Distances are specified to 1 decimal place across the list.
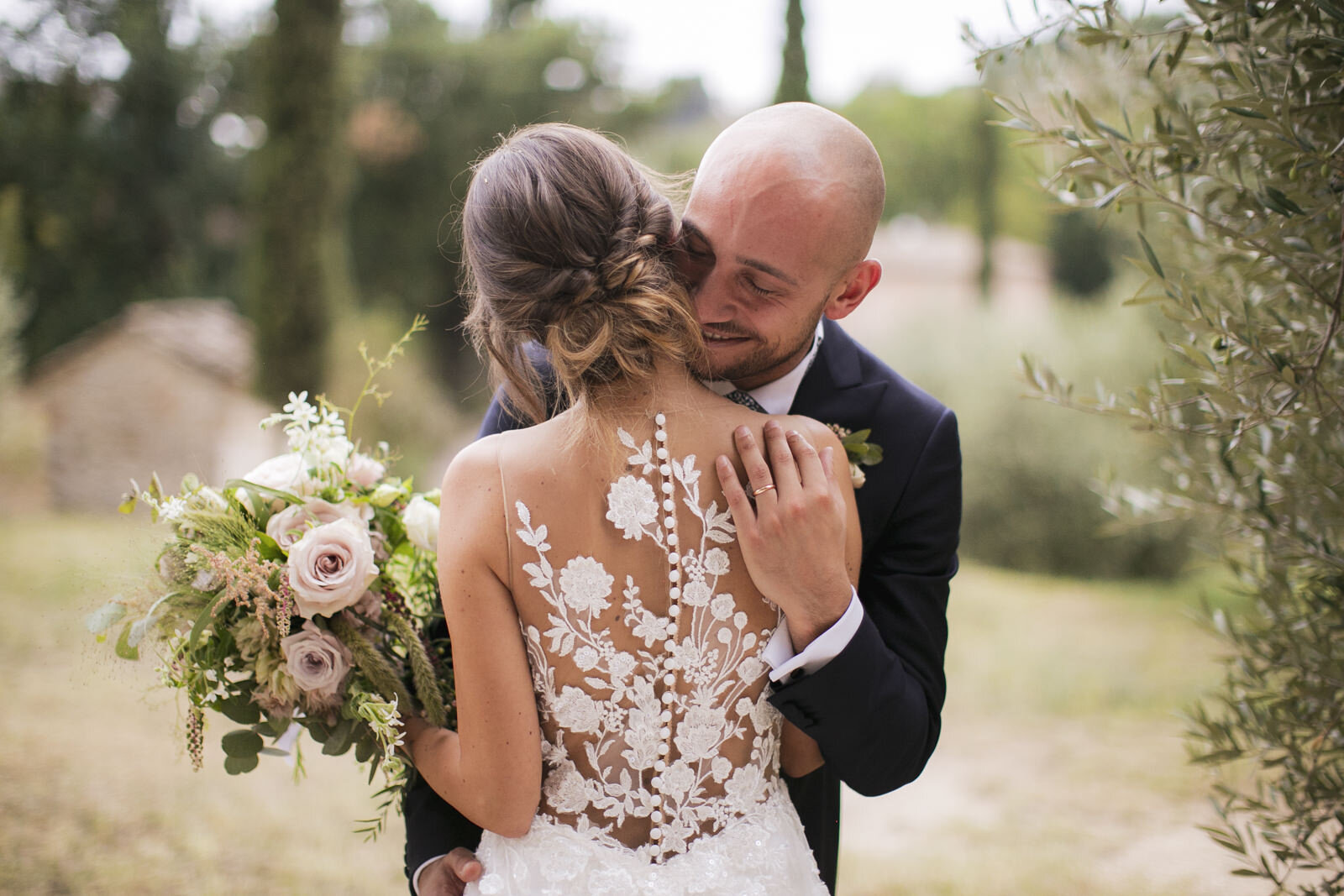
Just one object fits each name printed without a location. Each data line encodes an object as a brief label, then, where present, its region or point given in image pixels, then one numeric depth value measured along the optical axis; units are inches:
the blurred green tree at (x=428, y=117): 774.5
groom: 60.1
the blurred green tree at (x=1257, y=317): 72.1
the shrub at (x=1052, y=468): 424.8
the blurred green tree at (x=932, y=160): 1132.5
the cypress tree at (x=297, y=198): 353.4
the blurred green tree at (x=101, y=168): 480.4
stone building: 402.9
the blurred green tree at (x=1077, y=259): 888.9
